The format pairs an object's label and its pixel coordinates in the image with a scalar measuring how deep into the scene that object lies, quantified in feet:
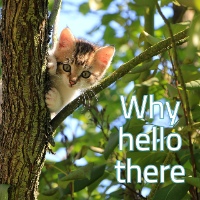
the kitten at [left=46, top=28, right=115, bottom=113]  16.67
